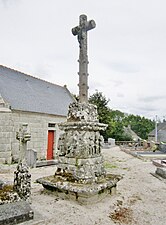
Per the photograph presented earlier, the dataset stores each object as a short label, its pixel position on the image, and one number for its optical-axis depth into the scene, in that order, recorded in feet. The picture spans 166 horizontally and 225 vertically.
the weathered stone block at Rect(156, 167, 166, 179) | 28.75
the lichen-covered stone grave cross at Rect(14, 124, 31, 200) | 14.25
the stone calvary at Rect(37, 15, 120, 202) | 16.57
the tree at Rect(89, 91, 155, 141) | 93.15
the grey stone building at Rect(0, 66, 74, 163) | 39.91
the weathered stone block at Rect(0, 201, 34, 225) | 11.24
